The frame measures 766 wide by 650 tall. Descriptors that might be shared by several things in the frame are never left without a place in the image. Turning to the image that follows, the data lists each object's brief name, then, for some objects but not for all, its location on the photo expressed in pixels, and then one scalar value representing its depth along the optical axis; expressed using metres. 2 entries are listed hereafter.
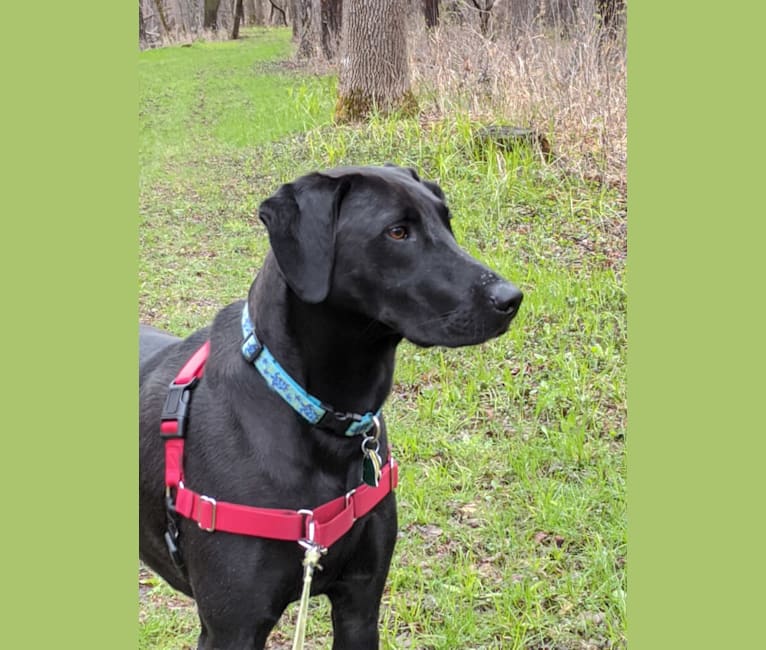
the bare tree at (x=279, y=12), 37.32
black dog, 2.45
